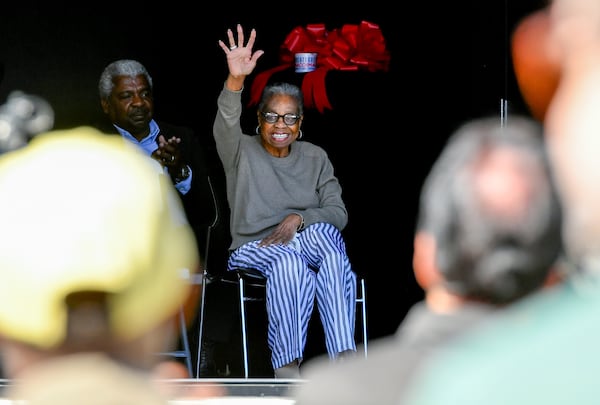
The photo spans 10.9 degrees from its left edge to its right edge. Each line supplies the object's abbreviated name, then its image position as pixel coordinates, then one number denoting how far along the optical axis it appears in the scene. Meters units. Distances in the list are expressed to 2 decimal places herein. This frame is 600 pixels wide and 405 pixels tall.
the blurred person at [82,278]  4.30
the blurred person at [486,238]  5.09
